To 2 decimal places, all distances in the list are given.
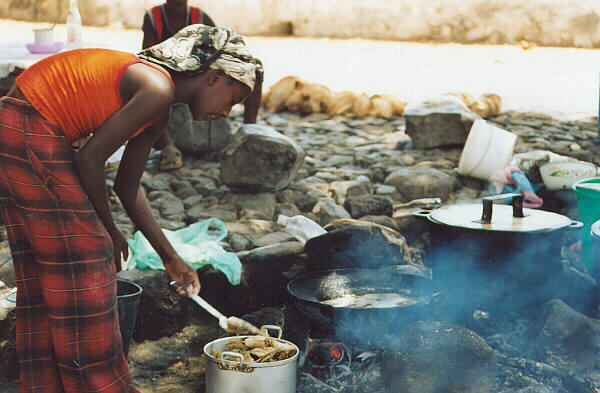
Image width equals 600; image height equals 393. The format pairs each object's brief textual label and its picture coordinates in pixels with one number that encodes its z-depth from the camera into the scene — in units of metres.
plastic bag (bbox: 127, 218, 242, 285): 4.02
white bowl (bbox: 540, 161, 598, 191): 5.78
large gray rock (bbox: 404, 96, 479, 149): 8.02
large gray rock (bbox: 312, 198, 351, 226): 5.54
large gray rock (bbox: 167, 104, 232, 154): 7.52
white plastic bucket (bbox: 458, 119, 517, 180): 6.82
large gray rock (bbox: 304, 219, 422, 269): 4.04
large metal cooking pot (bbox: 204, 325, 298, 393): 2.86
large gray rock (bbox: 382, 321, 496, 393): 3.05
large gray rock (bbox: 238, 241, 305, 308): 4.17
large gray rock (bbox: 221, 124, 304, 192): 6.34
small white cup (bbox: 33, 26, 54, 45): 5.80
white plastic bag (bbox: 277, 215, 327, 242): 4.90
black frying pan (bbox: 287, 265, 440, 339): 3.32
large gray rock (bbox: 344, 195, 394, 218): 5.68
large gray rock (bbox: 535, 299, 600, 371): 3.52
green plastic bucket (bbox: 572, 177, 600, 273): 4.39
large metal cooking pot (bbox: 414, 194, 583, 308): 3.61
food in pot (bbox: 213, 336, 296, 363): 2.98
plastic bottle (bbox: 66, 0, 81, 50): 5.89
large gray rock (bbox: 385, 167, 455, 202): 6.42
